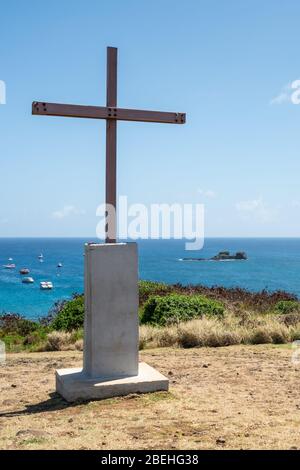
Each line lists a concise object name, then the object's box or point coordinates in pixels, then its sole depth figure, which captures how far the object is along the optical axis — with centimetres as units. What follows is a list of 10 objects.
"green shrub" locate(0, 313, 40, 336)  1525
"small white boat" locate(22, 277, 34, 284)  6469
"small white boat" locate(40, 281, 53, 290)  5521
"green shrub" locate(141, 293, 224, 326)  1223
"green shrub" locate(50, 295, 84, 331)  1296
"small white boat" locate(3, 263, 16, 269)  9706
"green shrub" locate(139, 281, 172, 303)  1727
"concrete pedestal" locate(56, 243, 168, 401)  634
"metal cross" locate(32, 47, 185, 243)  649
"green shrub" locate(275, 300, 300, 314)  1466
